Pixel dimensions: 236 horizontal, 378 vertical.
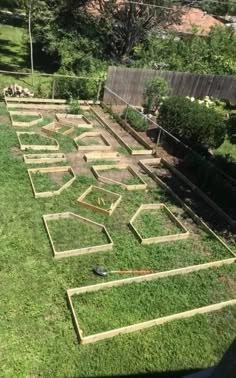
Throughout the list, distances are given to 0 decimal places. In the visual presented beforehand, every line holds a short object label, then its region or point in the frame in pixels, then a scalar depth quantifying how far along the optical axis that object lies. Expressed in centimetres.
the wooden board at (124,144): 1202
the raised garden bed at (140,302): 580
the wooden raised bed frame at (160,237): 789
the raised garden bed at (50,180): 909
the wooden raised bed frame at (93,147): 1162
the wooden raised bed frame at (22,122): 1240
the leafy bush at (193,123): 1254
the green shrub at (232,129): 930
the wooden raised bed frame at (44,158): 1031
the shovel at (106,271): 677
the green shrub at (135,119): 1389
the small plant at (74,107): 1426
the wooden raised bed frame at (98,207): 865
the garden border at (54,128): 1240
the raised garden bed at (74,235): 729
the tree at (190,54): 1853
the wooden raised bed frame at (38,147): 1091
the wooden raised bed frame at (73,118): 1327
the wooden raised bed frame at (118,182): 997
